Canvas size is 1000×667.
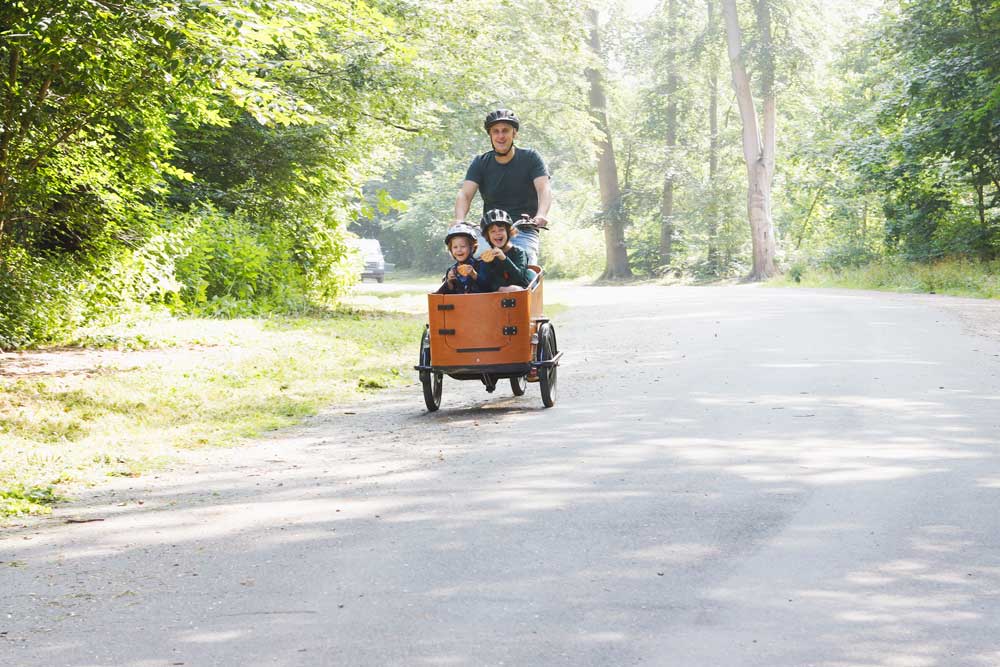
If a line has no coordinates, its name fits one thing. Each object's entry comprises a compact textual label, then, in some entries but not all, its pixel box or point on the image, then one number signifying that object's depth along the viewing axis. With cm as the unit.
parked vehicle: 9661
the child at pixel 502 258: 1800
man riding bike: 1894
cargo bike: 1777
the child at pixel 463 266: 1780
